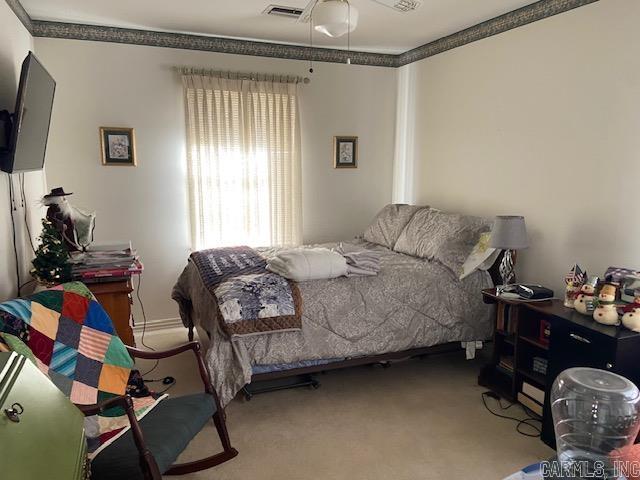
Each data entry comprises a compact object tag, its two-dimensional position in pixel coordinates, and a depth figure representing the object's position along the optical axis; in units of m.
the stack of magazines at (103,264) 2.50
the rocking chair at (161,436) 1.56
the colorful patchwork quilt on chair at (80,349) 1.75
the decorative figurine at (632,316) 2.16
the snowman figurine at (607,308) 2.23
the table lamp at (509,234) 2.88
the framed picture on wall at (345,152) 4.67
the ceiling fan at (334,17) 2.47
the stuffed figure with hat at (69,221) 2.60
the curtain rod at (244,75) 4.01
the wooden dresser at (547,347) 2.13
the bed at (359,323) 2.62
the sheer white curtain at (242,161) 4.11
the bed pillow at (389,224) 4.01
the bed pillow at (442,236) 3.30
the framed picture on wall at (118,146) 3.87
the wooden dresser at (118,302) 2.50
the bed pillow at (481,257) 3.13
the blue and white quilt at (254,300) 2.58
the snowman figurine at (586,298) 2.38
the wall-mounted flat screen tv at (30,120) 2.22
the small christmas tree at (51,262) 2.38
